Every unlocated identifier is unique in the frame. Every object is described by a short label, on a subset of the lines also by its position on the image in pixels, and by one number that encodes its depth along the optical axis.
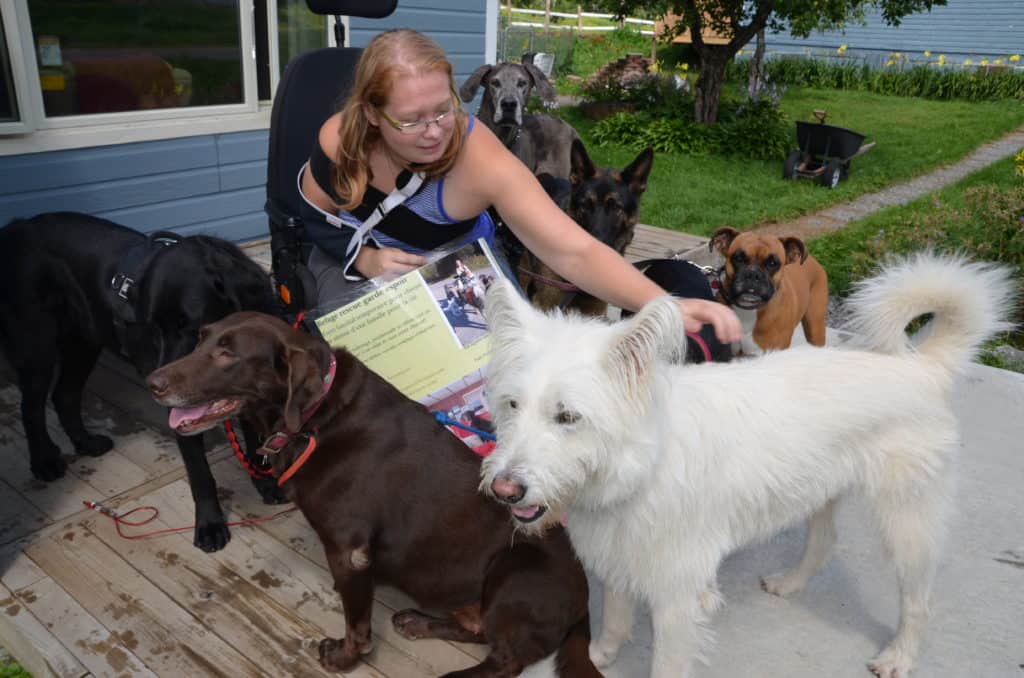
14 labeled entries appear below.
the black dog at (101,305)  2.66
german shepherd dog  4.30
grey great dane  5.95
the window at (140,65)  4.39
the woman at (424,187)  2.49
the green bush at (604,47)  22.11
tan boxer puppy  3.86
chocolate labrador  2.14
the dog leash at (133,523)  2.90
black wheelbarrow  9.80
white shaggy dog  1.73
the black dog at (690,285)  3.07
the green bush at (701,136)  11.88
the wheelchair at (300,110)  3.50
